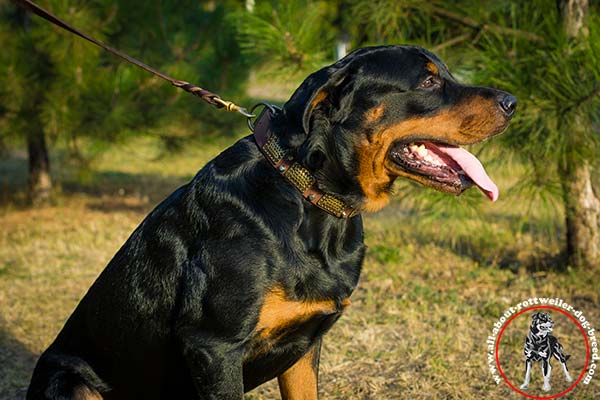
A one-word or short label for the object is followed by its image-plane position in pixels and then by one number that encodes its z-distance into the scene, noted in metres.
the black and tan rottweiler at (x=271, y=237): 2.77
